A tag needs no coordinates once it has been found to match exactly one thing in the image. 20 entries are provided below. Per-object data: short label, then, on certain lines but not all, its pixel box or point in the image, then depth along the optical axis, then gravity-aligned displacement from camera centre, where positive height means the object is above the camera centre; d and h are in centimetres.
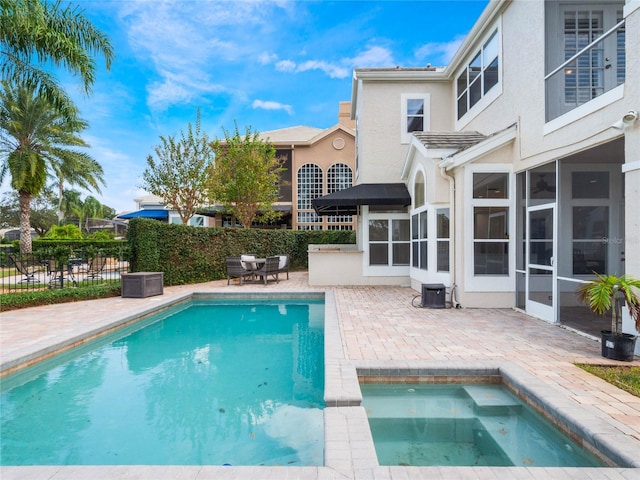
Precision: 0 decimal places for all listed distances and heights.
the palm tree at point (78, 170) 1936 +405
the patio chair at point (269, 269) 1399 -118
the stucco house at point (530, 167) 627 +167
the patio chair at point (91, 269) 1317 -113
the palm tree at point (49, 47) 1008 +604
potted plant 485 -93
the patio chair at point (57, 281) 1151 -142
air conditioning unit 909 -148
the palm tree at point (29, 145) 1692 +499
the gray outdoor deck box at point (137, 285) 1124 -144
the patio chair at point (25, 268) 1205 -98
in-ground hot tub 332 -207
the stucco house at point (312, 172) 2622 +509
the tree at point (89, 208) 5131 +477
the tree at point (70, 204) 4604 +489
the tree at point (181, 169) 1841 +376
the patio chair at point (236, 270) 1413 -122
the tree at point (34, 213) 4444 +354
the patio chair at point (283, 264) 1494 -106
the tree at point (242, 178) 1838 +330
